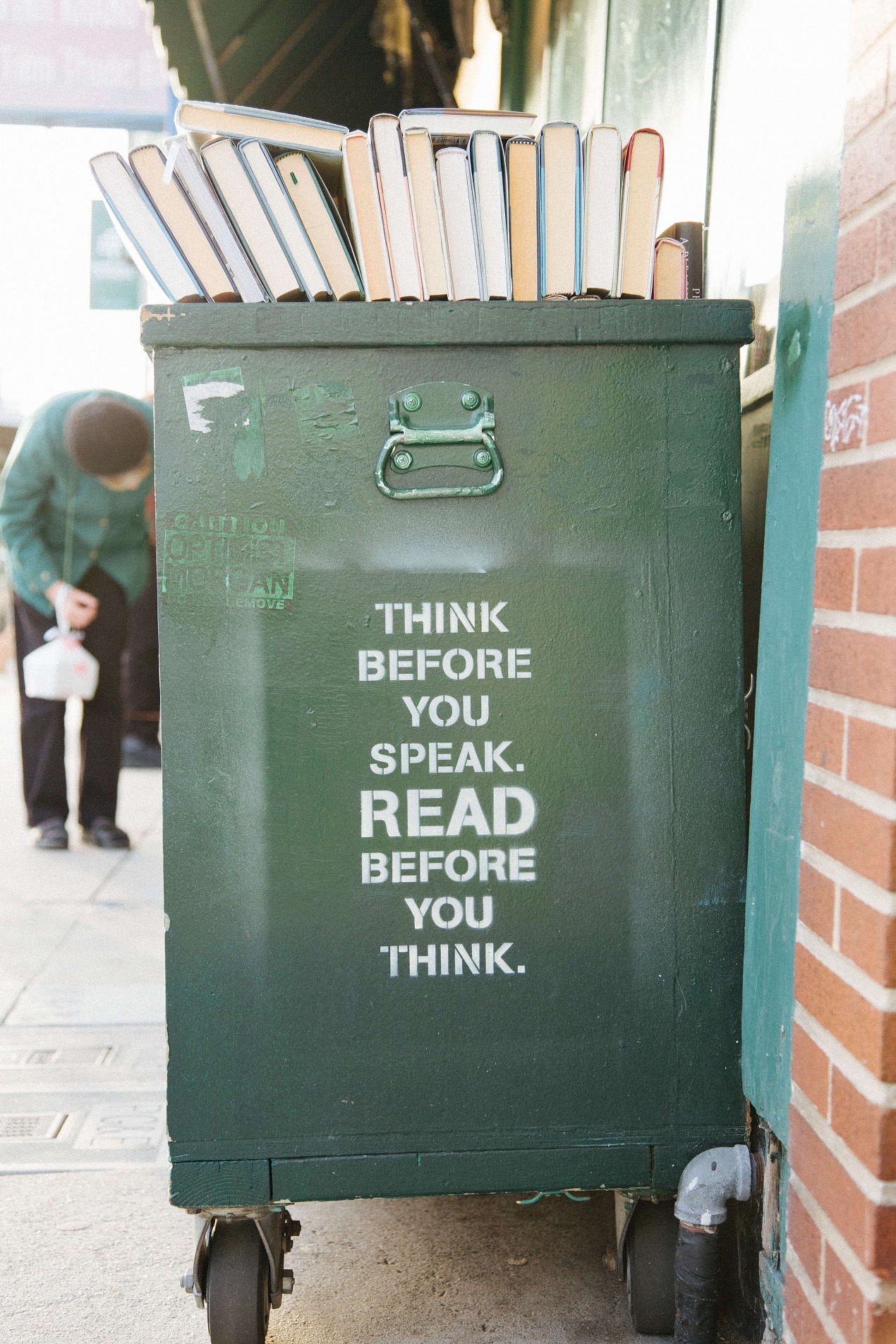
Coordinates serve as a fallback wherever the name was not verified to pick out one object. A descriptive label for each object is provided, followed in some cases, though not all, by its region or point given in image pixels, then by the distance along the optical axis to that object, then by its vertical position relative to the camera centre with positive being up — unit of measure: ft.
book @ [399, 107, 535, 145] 6.75 +2.46
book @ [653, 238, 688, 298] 6.81 +1.61
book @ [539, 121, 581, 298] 6.52 +1.83
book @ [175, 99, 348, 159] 6.90 +2.43
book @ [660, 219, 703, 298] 7.52 +1.94
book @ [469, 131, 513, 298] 6.50 +1.82
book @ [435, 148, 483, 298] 6.48 +1.79
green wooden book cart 6.31 -1.04
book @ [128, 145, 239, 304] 6.49 +1.78
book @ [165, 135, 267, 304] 6.47 +1.81
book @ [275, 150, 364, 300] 6.57 +1.80
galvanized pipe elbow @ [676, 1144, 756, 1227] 6.44 -3.36
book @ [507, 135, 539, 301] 6.53 +1.86
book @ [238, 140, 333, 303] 6.55 +1.80
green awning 16.66 +8.24
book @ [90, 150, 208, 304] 6.48 +1.68
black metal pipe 6.46 -3.90
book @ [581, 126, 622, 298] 6.52 +1.89
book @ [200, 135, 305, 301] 6.56 +1.78
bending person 17.04 -0.08
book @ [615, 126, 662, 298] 6.55 +1.88
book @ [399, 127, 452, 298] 6.51 +1.82
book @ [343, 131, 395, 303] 6.52 +1.81
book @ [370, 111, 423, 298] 6.52 +1.73
